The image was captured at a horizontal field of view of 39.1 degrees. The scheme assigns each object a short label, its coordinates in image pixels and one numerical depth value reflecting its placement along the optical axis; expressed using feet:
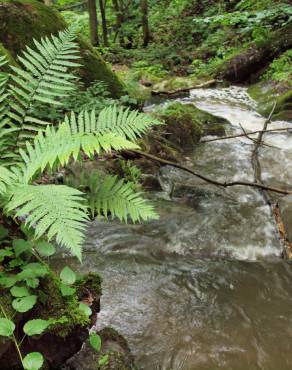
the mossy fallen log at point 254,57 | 36.70
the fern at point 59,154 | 6.07
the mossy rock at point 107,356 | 8.21
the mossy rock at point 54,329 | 7.00
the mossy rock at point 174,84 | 37.35
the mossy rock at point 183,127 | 23.66
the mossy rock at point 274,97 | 28.32
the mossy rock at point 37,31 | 20.76
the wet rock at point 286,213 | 16.10
